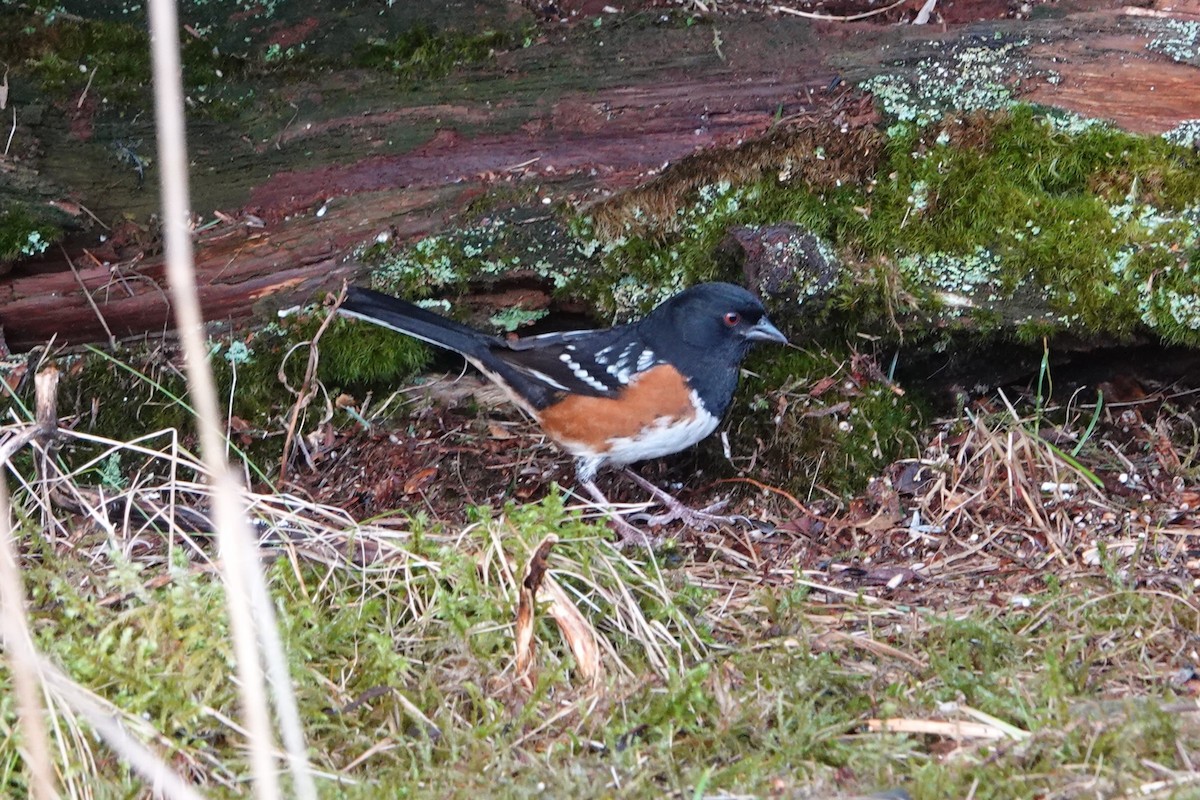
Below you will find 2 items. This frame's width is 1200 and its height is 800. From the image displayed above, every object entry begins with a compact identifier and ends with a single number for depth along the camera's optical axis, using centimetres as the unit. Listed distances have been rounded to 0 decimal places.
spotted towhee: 689
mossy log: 730
